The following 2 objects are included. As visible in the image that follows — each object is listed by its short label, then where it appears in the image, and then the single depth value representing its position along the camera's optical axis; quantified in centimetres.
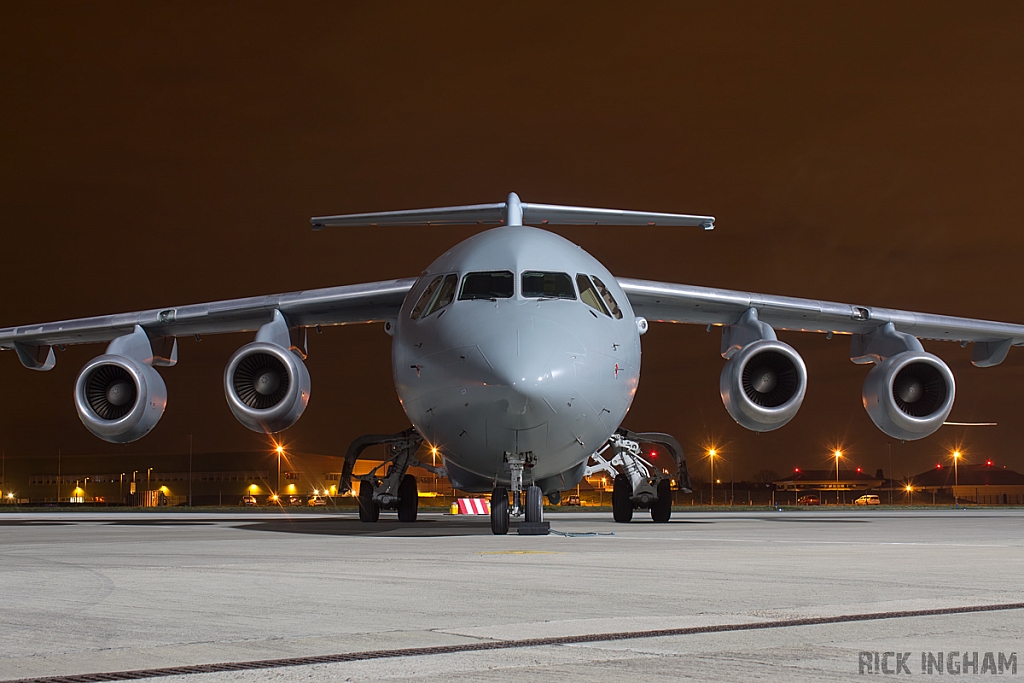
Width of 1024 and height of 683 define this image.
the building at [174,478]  9331
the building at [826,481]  15600
